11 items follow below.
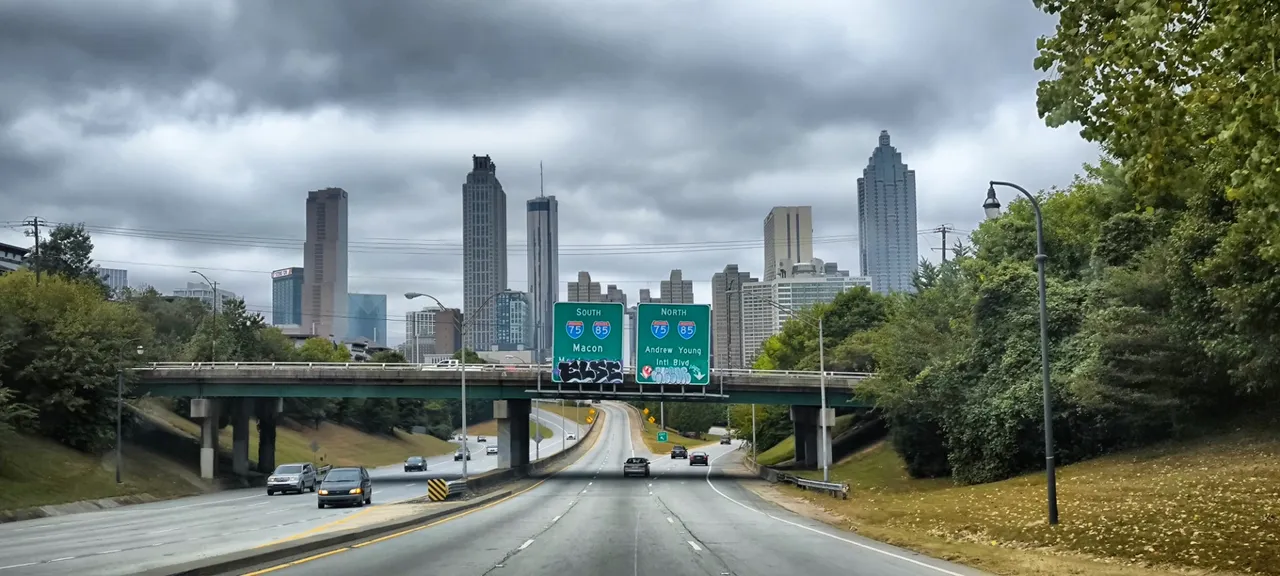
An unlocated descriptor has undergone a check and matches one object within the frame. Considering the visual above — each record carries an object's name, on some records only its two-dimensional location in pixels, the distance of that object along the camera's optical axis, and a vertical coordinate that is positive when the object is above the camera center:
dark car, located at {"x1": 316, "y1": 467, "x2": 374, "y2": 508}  38.81 -5.35
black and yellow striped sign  39.84 -5.57
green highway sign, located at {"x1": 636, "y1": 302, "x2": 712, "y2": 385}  55.81 -0.06
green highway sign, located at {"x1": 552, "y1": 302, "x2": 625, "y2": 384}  55.62 +0.03
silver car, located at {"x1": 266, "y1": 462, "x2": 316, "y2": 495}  53.31 -6.85
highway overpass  64.12 -2.34
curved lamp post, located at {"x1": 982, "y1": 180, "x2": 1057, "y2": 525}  22.95 -0.41
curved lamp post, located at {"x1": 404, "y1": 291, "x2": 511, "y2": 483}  48.05 +1.17
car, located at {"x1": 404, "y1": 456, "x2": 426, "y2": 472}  83.44 -9.63
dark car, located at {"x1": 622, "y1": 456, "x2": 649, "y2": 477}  71.12 -8.60
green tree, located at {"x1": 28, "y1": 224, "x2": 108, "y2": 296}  120.44 +12.18
